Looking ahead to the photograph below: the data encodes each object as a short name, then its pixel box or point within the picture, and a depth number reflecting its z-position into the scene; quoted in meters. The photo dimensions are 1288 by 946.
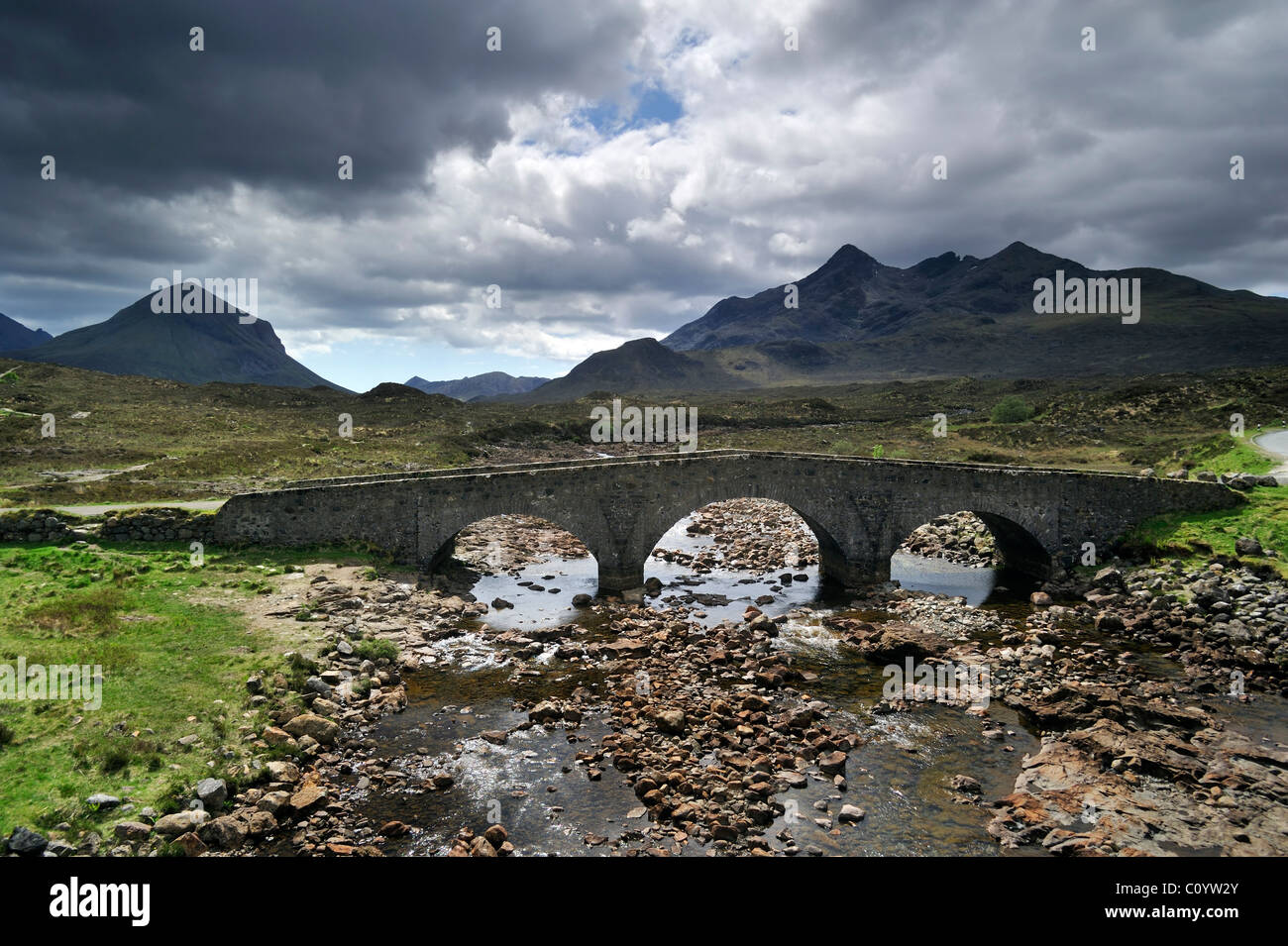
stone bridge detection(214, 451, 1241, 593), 27.97
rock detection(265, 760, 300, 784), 14.65
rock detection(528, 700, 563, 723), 18.83
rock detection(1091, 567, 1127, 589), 30.70
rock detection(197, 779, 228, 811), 13.36
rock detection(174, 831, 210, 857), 11.97
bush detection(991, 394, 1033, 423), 80.69
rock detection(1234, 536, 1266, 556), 27.73
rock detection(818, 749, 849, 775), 16.50
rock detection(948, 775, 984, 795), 15.90
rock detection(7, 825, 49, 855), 10.83
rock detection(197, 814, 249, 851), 12.52
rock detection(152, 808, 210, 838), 12.29
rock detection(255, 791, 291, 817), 13.52
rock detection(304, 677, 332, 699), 18.31
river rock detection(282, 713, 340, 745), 16.48
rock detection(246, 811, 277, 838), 13.02
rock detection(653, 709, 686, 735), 18.08
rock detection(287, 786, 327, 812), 13.92
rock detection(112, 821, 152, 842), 11.93
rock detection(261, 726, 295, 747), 15.74
